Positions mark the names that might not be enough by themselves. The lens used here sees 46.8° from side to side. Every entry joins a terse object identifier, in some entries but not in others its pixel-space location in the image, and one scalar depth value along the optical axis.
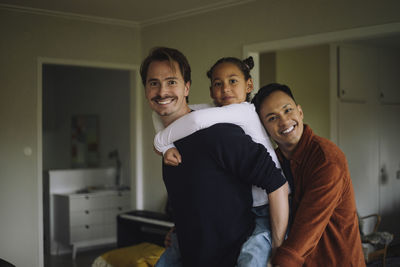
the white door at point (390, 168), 6.39
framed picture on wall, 8.26
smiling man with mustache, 1.48
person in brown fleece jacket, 1.50
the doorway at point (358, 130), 5.76
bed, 4.16
